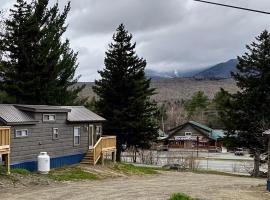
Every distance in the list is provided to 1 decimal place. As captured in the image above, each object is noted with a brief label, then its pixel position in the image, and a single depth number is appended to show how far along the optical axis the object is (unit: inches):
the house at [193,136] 3887.8
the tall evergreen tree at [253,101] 1566.2
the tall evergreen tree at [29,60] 1535.4
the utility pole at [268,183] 893.6
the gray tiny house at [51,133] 993.5
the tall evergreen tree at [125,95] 1716.3
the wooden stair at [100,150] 1258.6
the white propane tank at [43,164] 1008.4
